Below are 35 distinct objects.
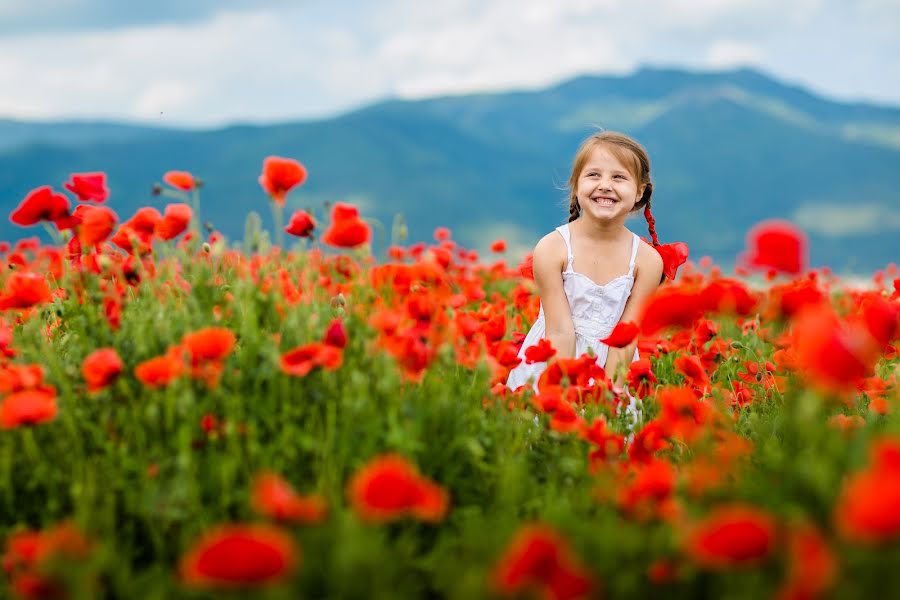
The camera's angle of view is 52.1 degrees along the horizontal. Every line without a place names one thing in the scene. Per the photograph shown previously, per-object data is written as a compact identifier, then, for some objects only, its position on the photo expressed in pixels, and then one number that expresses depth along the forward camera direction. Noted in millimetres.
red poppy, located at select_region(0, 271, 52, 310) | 2908
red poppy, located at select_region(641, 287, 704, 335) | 2281
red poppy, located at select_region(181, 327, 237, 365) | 2260
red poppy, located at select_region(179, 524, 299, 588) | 1384
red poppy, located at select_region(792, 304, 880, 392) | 1681
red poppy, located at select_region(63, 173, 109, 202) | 3332
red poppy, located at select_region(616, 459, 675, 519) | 1974
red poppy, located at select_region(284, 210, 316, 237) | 3055
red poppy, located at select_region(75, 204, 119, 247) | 3100
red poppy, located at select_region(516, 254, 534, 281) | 4866
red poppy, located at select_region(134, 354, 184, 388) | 2258
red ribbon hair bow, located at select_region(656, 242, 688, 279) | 4445
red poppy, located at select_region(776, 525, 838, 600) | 1448
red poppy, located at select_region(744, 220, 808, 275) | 1999
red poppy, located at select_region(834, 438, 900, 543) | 1317
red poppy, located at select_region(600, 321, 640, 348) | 2859
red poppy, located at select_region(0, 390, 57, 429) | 2219
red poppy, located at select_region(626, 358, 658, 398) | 3289
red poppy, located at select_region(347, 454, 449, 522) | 1549
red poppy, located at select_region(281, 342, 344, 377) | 2326
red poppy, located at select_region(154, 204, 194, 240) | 3014
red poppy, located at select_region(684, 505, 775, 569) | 1424
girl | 4285
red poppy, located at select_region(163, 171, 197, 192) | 3033
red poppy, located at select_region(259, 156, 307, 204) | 2859
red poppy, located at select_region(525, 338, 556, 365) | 3082
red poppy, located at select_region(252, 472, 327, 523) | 1630
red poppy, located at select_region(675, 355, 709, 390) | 3301
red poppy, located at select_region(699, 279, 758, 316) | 2287
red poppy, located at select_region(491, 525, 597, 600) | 1518
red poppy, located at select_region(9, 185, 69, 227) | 3146
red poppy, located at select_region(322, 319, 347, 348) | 2459
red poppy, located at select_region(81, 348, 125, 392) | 2365
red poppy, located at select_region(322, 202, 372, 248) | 2762
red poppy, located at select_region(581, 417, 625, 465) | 2659
